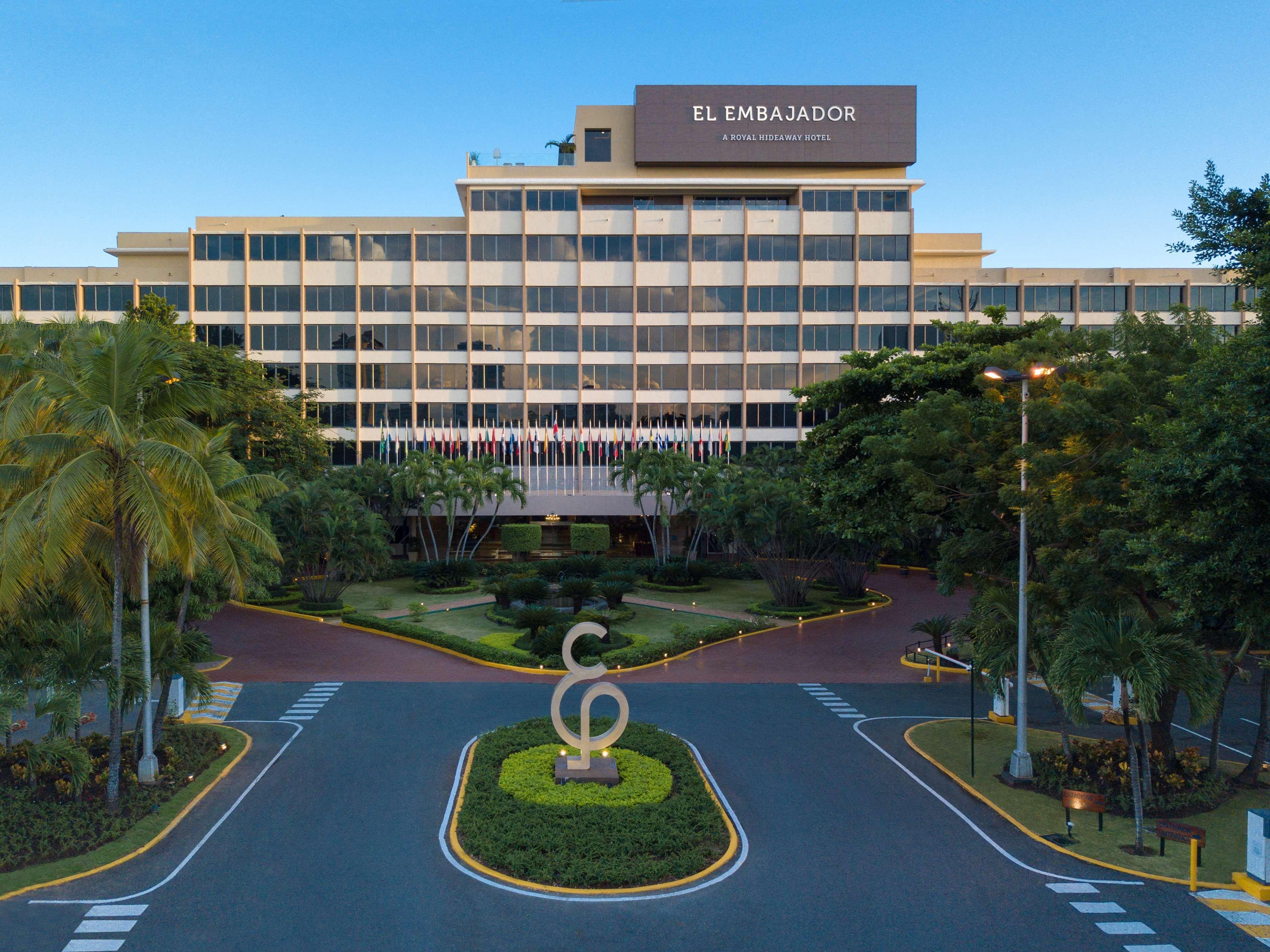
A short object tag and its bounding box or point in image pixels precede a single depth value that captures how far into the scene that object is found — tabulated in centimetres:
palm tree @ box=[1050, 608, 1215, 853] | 1562
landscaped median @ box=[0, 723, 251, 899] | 1517
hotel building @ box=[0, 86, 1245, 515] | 6875
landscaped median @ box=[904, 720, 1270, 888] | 1541
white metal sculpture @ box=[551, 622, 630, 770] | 1928
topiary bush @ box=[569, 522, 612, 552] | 6084
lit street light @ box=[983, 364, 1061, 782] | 1927
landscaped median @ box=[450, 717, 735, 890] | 1489
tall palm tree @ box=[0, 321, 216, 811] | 1644
